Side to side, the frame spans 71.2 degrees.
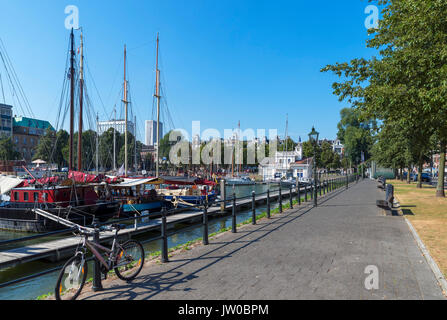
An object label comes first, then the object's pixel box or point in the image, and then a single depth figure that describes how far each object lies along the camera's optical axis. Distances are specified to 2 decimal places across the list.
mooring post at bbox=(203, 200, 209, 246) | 8.50
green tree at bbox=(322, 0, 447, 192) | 9.20
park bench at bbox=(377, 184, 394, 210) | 13.72
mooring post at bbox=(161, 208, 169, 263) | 6.91
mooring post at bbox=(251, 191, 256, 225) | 11.76
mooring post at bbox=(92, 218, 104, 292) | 5.21
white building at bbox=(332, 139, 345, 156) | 169.91
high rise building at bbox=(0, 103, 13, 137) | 91.35
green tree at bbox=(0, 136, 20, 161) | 69.53
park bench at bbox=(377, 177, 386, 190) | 31.02
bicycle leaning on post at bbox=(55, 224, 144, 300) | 4.77
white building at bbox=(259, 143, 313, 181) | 77.62
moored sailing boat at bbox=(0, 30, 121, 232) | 18.55
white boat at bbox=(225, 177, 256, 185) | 68.56
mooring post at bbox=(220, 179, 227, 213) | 23.48
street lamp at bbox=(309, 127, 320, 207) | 18.04
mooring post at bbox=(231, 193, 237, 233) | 10.24
